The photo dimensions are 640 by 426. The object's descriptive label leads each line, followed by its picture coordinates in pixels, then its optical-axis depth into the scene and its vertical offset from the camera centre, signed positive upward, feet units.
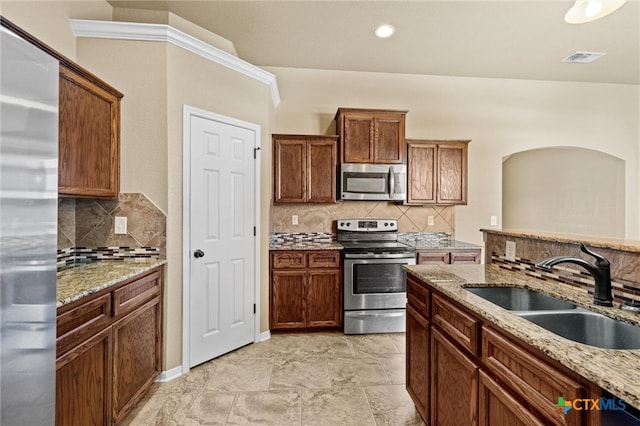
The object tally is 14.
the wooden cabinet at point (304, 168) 11.53 +1.74
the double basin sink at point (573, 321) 3.65 -1.41
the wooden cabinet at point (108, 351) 4.55 -2.51
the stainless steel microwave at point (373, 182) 11.74 +1.26
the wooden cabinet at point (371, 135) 11.59 +3.01
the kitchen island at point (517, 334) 2.45 -1.23
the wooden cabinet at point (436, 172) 12.19 +1.72
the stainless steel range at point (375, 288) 10.71 -2.62
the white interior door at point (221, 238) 8.30 -0.71
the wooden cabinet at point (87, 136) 5.96 +1.65
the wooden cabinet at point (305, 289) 10.63 -2.65
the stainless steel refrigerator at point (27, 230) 2.79 -0.17
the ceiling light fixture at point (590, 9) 5.93 +4.08
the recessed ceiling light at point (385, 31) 10.03 +6.13
